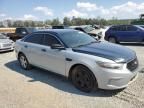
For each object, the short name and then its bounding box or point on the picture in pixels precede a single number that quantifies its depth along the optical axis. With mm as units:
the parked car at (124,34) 7595
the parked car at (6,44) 6614
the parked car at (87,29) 11338
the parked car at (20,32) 10088
